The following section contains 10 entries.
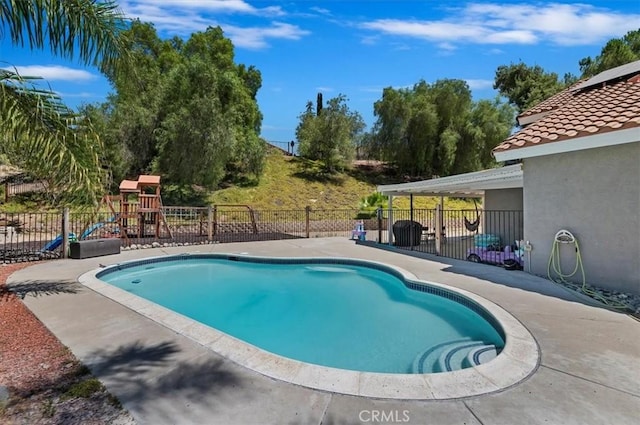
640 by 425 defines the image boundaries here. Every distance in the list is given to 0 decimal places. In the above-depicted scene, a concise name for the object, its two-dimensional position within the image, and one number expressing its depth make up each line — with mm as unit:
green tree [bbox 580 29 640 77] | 22469
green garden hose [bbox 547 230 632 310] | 6449
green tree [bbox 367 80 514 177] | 30953
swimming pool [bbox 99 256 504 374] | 5035
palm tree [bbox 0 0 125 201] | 5215
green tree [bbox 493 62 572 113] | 32375
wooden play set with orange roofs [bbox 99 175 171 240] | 13709
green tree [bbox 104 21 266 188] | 20625
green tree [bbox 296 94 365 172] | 30156
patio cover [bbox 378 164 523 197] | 9234
